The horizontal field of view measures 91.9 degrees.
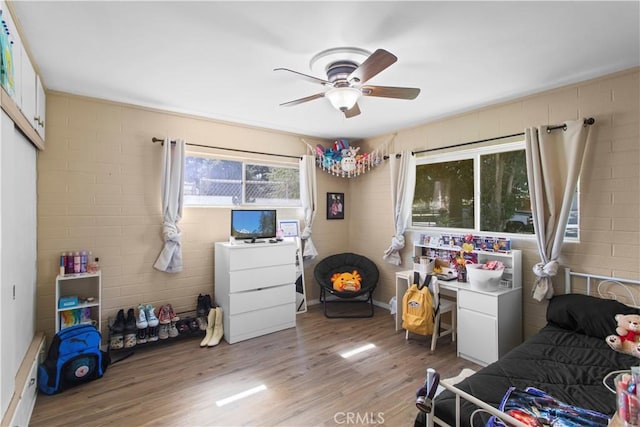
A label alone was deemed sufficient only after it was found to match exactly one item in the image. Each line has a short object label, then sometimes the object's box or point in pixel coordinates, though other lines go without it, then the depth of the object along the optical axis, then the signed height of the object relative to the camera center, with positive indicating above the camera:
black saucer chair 4.16 -0.88
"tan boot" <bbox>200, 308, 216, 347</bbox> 3.35 -1.25
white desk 2.82 -1.03
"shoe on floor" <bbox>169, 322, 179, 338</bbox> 3.31 -1.27
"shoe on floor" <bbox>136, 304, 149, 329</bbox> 3.11 -1.10
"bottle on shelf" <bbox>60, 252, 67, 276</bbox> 2.80 -0.47
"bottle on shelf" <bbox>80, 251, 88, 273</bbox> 2.92 -0.46
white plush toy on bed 2.11 -0.85
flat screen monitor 3.70 -0.13
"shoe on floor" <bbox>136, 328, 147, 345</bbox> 3.16 -1.27
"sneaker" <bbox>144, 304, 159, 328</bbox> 3.18 -1.09
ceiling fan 2.14 +0.92
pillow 2.33 -0.80
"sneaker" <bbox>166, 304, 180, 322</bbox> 3.37 -1.12
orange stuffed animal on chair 4.21 -0.96
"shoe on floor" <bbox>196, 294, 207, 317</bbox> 3.60 -1.12
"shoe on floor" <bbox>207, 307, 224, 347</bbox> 3.31 -1.31
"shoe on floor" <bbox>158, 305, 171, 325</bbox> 3.30 -1.11
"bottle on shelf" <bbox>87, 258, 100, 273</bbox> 2.98 -0.53
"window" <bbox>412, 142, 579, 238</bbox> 3.22 +0.25
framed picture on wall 4.94 +0.12
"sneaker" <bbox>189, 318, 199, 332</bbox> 3.44 -1.26
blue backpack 2.46 -1.21
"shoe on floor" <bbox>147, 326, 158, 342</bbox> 3.21 -1.27
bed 1.61 -0.99
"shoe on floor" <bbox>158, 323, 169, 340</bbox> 3.27 -1.26
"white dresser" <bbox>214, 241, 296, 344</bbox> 3.41 -0.86
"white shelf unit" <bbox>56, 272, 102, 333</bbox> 2.79 -0.76
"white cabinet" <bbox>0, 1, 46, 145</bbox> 1.62 +0.87
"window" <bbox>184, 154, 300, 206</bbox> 3.77 +0.40
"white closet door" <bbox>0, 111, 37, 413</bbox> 1.65 -0.25
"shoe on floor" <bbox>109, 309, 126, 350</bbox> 3.04 -1.21
